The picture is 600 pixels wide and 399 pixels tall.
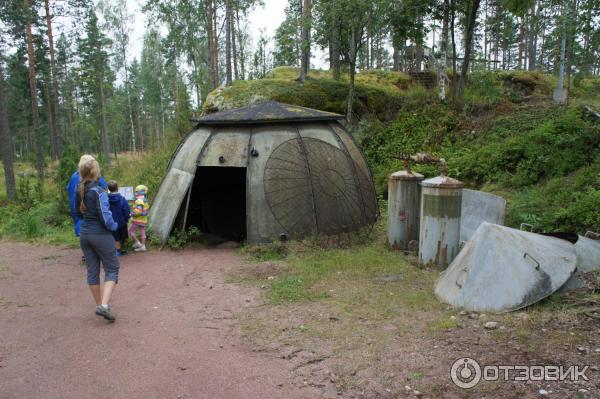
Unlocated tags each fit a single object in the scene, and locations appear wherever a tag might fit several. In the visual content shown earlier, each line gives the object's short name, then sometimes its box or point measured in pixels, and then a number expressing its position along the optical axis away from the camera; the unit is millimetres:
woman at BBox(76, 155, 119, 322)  4730
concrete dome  7953
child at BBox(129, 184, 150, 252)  8062
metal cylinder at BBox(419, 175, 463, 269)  6410
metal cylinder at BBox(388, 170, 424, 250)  7652
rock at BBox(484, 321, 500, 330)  4277
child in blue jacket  7359
